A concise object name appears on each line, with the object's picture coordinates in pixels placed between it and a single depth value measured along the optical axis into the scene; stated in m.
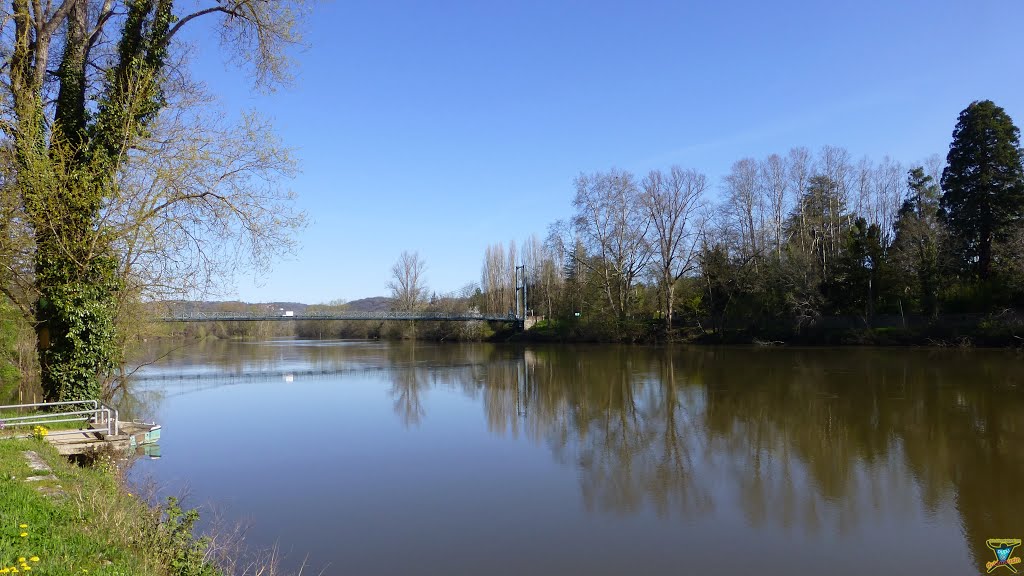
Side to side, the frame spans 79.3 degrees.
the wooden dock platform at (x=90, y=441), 8.66
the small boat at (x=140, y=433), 10.16
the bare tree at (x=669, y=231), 42.84
